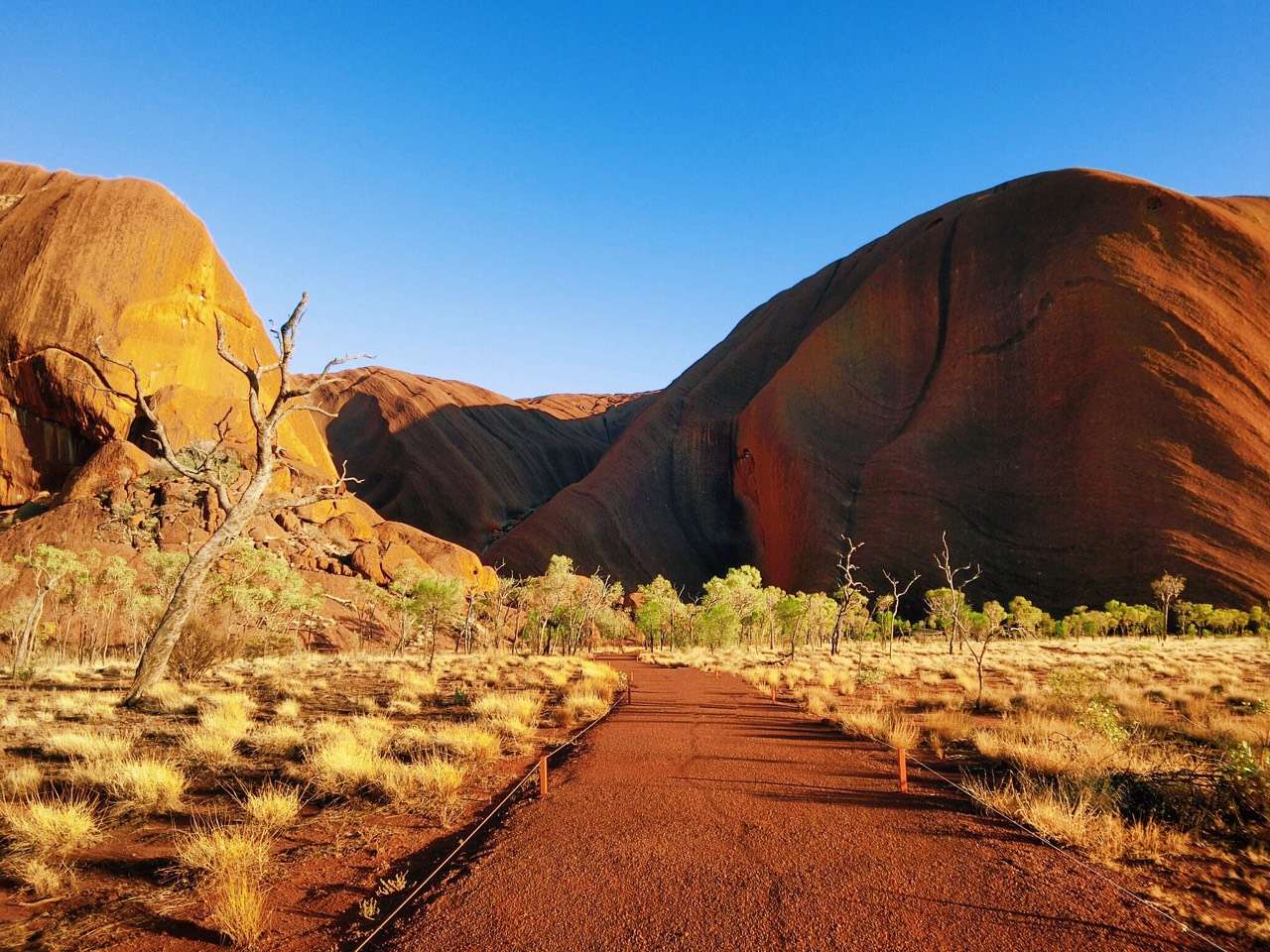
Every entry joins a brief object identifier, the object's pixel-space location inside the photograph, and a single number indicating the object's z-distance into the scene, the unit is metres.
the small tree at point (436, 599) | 40.47
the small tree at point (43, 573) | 25.67
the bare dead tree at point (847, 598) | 35.96
